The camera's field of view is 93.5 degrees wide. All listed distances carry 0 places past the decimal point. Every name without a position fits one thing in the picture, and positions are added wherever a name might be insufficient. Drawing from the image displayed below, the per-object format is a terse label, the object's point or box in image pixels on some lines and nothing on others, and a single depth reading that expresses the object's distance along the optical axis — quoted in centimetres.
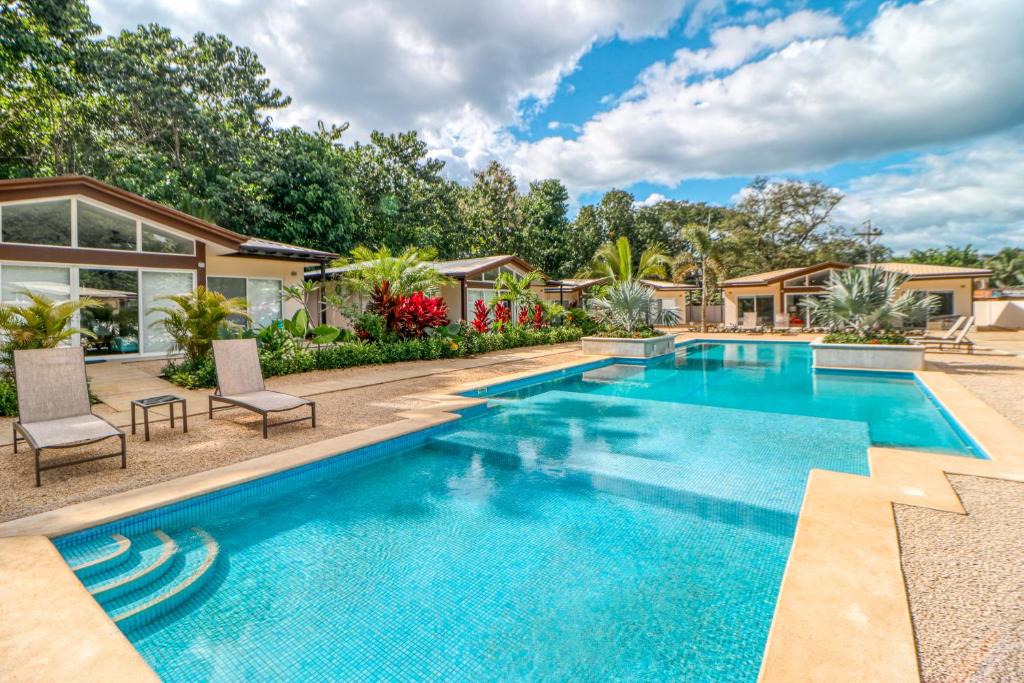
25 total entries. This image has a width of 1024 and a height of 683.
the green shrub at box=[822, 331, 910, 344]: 1234
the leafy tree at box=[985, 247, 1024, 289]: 4625
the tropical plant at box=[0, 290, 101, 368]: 692
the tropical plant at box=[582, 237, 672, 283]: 2197
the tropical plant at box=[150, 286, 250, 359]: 952
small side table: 585
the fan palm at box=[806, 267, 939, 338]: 1236
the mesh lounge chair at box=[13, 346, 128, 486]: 485
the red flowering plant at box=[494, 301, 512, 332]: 1809
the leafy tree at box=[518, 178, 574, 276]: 3186
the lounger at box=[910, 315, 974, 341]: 1570
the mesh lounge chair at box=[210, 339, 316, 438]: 651
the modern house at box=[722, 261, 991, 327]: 2323
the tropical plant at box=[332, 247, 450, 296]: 1395
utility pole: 2704
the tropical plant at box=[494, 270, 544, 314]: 1852
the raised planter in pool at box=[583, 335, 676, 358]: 1522
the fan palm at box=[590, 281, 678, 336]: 1594
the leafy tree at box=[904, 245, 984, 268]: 5669
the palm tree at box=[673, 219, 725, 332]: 2573
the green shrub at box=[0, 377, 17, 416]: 705
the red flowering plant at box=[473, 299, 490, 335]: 1662
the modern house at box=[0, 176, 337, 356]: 981
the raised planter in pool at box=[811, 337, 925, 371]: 1165
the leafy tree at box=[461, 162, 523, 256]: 3253
